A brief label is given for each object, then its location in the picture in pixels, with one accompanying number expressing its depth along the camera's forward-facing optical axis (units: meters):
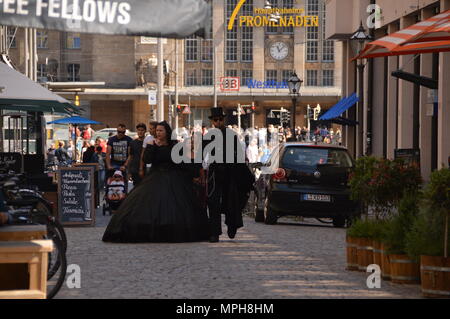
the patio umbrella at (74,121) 45.99
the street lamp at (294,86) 42.19
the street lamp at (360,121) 42.58
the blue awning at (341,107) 42.94
